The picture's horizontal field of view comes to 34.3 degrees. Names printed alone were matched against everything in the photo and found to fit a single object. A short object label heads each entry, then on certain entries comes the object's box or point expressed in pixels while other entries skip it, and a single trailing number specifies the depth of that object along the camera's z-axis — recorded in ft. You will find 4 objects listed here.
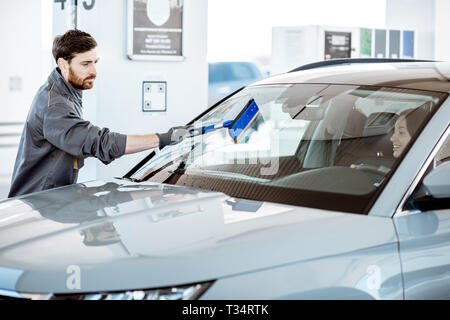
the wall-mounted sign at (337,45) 33.12
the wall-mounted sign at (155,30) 17.20
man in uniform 11.02
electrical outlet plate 17.67
